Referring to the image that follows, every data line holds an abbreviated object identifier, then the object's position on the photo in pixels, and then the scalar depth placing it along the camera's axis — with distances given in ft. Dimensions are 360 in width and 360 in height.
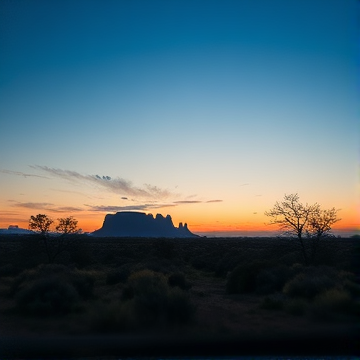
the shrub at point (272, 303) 52.04
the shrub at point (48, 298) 49.78
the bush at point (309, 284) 53.47
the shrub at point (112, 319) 41.14
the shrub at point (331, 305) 44.86
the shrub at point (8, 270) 93.53
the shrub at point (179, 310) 43.37
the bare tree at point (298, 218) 89.40
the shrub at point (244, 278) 71.77
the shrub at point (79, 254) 114.42
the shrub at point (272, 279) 66.13
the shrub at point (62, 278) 60.18
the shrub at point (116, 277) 79.25
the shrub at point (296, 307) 47.62
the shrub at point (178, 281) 68.93
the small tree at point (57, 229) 110.52
